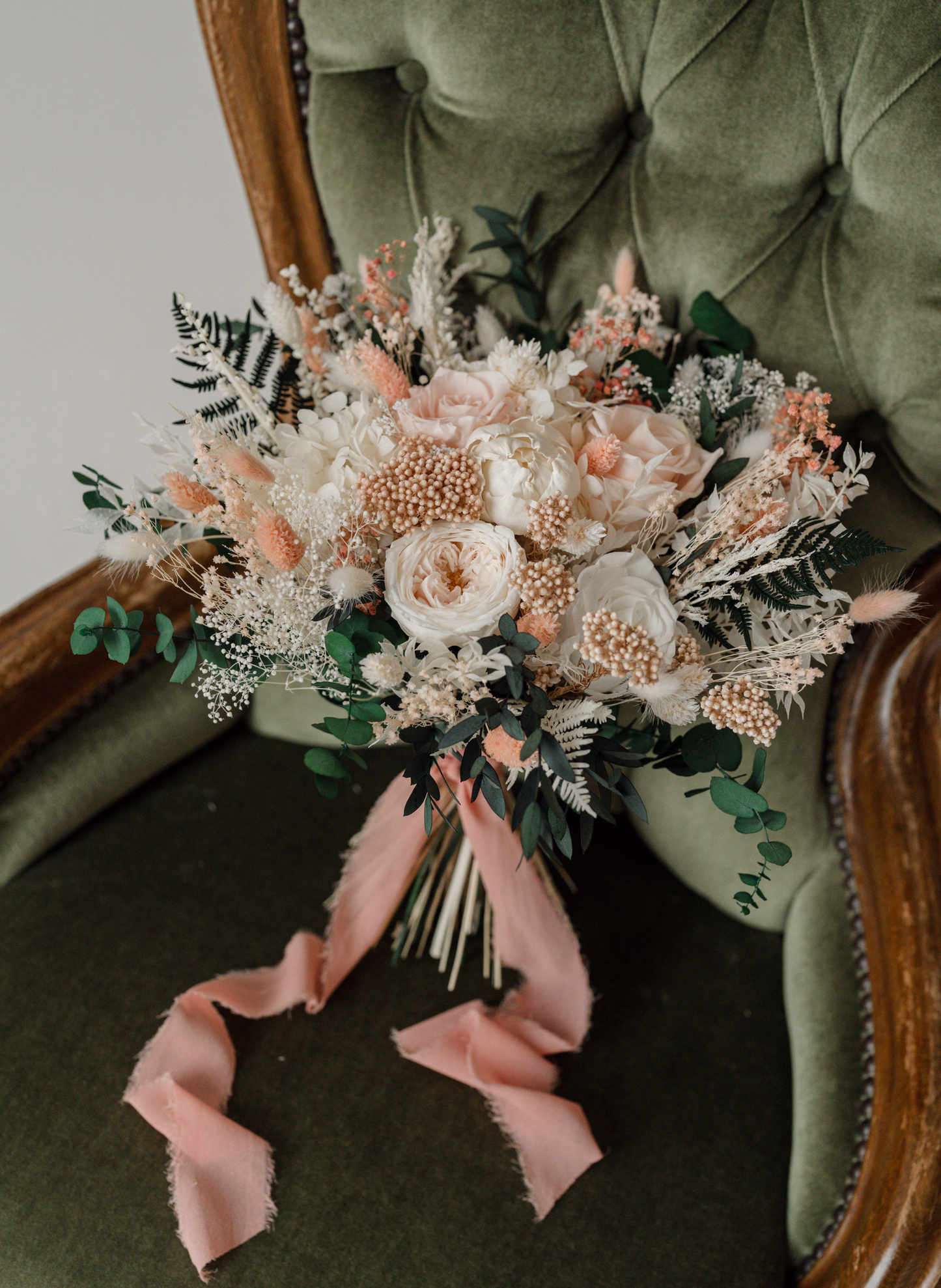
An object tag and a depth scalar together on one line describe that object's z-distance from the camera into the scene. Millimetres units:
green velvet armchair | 674
